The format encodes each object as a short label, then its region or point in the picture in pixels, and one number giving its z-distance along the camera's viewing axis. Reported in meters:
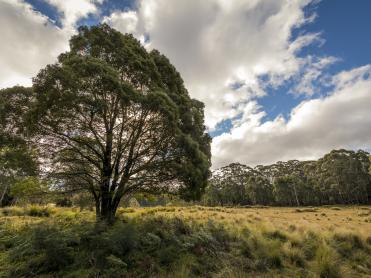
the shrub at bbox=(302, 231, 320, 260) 8.55
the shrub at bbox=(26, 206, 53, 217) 15.78
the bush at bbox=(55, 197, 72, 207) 29.42
